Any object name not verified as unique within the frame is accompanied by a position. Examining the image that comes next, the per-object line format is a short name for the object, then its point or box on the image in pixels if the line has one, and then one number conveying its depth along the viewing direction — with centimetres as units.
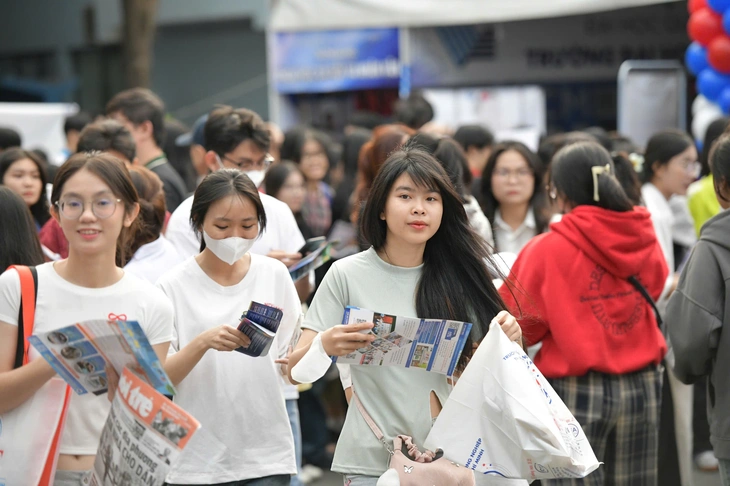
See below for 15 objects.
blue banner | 2573
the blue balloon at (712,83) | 1787
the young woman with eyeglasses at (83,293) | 620
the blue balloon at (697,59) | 1859
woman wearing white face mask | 736
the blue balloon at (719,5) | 1717
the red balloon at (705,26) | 1770
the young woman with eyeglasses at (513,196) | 1173
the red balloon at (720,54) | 1742
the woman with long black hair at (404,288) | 666
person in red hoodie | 905
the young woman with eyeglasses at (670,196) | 1141
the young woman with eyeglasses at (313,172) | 1639
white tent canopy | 2294
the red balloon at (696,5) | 1813
